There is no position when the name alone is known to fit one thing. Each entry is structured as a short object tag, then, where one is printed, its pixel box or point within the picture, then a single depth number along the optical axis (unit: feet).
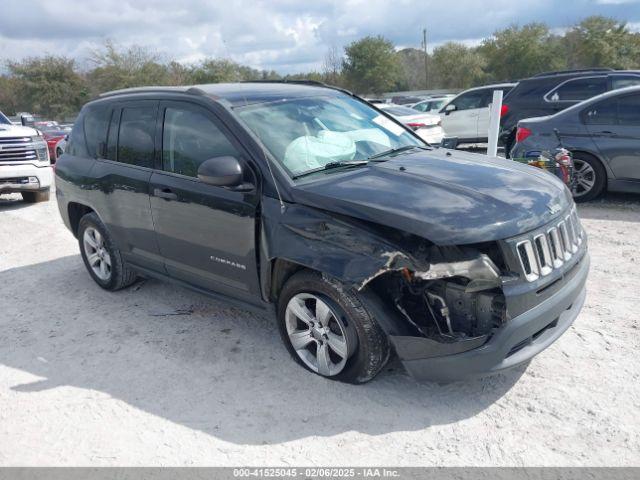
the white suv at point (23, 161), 31.53
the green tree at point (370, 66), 188.65
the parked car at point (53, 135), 59.41
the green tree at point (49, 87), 166.30
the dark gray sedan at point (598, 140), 24.07
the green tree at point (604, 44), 148.46
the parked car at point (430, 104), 69.30
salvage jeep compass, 9.89
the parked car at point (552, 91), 34.47
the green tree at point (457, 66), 177.47
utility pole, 201.26
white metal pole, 24.04
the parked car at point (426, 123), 41.42
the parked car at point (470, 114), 44.62
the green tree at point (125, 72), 170.50
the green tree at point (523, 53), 161.68
